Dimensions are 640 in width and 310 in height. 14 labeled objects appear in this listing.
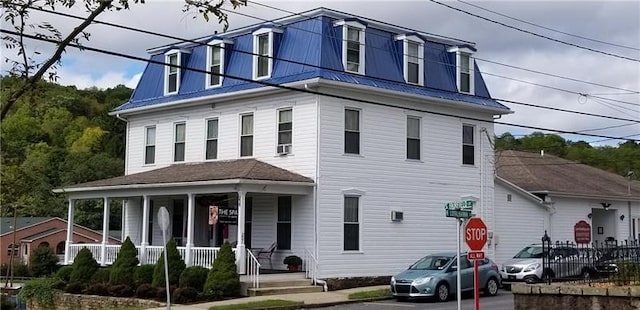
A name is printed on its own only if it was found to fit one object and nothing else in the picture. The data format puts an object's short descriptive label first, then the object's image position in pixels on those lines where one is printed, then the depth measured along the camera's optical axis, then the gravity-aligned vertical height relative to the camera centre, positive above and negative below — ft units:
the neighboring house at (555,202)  113.80 +4.58
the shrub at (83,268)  92.68 -4.79
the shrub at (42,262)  116.67 -5.49
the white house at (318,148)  89.81 +9.59
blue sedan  79.25 -4.66
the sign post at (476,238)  48.83 -0.43
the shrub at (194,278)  81.76 -5.04
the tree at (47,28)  30.30 +7.30
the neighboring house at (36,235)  214.28 -2.73
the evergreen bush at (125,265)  88.48 -4.22
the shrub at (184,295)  78.74 -6.53
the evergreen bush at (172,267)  83.43 -4.08
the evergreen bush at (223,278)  80.48 -4.94
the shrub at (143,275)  86.62 -5.10
